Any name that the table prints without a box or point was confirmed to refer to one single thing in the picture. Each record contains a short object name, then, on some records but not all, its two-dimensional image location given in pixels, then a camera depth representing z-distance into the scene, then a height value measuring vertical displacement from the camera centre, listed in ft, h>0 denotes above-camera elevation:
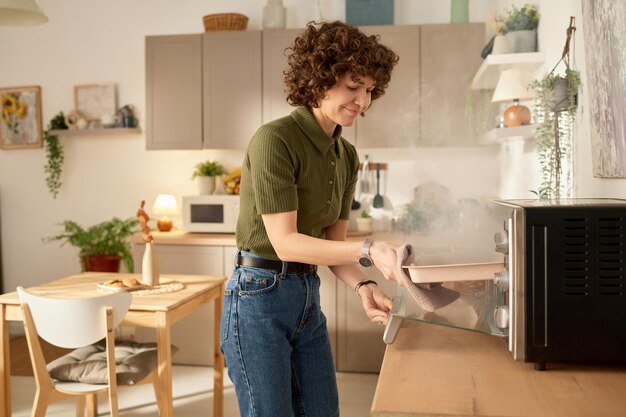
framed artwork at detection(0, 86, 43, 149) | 16.37 +1.81
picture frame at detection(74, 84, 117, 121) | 15.89 +2.14
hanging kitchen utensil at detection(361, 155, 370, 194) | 15.09 +0.28
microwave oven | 14.12 -0.46
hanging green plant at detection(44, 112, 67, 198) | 15.93 +0.86
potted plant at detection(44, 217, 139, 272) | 14.80 -1.16
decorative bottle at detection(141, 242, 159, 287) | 9.70 -1.09
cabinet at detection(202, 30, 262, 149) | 14.26 +2.21
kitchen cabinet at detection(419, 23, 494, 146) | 13.71 +2.38
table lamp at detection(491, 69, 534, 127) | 9.32 +1.36
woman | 5.32 -0.31
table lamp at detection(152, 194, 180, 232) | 15.01 -0.41
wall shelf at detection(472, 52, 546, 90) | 9.50 +1.89
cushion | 8.54 -2.24
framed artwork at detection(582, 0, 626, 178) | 5.30 +0.89
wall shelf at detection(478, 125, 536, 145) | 9.01 +0.79
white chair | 7.91 -1.60
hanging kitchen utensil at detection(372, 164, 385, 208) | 14.99 -0.15
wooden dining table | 8.64 -1.55
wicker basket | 14.40 +3.61
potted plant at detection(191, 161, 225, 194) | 15.07 +0.36
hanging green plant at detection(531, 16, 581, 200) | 7.12 +0.75
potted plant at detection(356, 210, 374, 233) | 14.32 -0.71
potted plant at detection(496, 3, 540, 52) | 9.87 +2.34
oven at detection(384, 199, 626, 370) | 3.94 -0.54
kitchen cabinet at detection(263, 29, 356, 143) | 14.17 +2.60
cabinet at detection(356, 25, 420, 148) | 13.76 +1.73
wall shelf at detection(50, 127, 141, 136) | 15.43 +1.38
